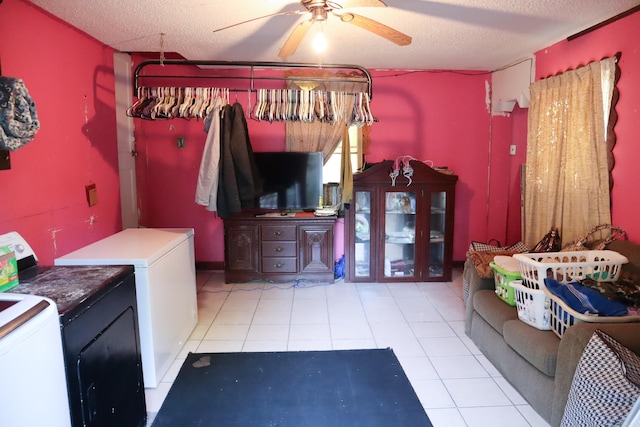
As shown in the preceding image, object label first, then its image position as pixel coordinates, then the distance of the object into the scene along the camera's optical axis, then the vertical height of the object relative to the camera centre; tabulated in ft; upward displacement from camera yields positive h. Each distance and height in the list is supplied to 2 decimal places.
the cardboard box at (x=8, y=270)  4.96 -1.17
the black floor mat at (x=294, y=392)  6.49 -4.01
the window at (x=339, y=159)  13.73 +0.58
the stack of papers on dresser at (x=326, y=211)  12.80 -1.19
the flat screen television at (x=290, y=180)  12.97 -0.12
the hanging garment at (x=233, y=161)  9.30 +0.38
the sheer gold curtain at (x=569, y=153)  8.46 +0.44
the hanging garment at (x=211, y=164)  9.18 +0.33
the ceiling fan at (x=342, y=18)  6.07 +2.64
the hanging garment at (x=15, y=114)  5.31 +0.93
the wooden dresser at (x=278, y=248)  12.72 -2.37
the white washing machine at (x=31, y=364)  3.26 -1.69
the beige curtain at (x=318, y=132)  13.32 +1.51
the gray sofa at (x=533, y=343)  5.48 -2.98
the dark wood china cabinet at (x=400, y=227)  12.68 -1.78
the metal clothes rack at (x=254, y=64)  8.61 +2.53
